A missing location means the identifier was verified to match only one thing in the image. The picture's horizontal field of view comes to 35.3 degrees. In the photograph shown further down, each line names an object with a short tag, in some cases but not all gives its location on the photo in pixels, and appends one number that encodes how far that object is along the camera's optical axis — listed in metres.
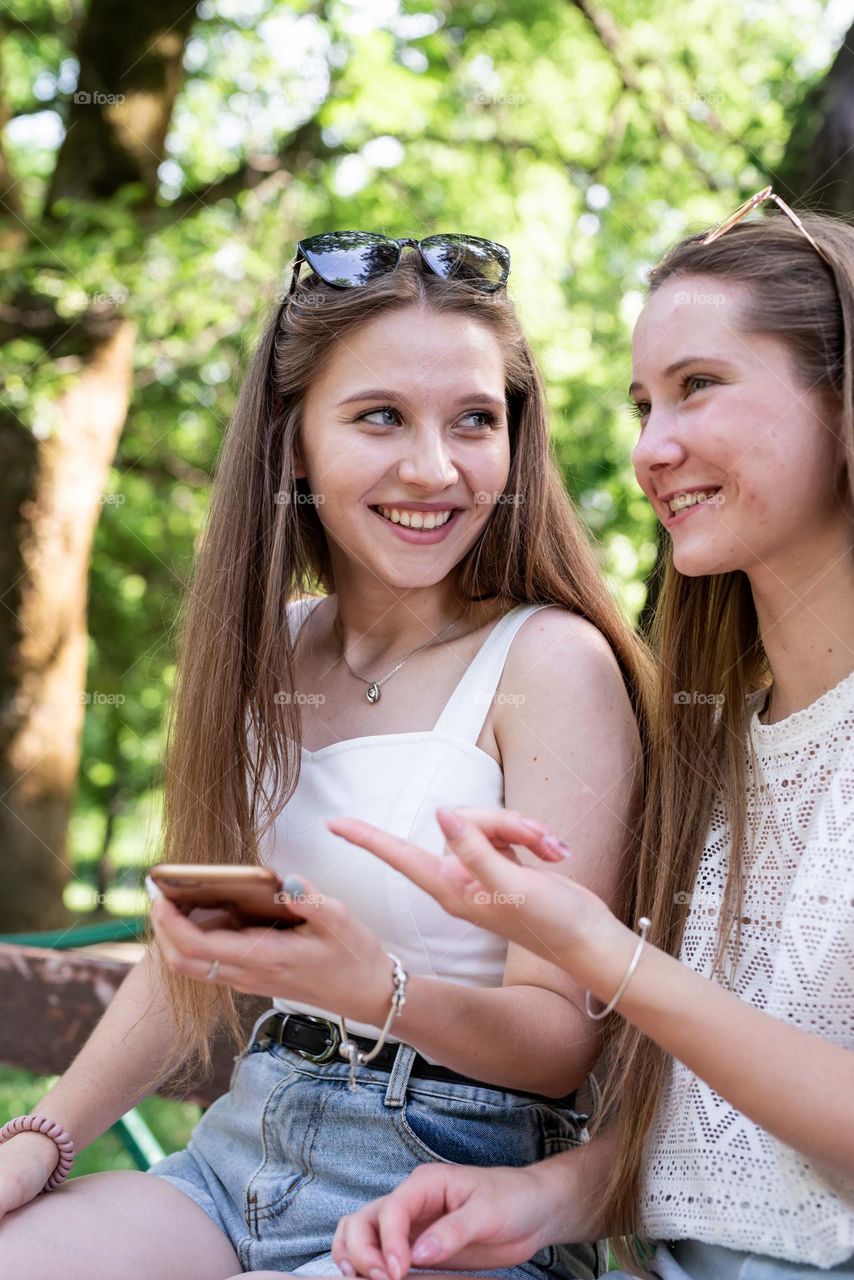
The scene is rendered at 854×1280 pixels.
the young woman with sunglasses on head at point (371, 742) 2.01
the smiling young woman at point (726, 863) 1.55
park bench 2.92
